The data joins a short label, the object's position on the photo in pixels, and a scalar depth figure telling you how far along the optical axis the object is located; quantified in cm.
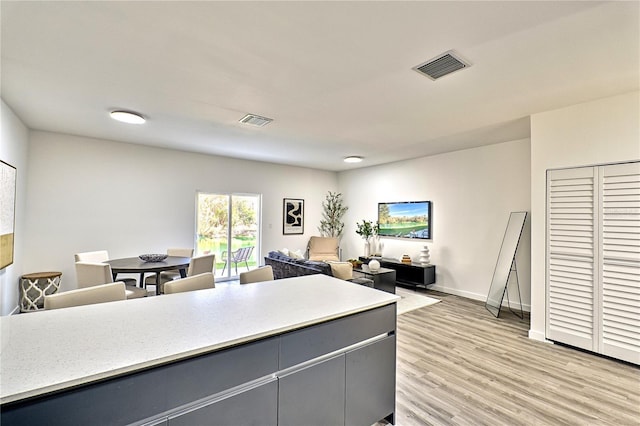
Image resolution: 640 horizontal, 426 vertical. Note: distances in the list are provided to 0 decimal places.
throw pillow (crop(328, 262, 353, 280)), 408
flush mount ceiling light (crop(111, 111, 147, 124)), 351
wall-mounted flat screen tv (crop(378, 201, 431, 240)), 595
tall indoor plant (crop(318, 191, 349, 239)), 788
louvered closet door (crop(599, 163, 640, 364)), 281
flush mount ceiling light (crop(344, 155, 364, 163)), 604
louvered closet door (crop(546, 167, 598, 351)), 308
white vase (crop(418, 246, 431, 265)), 579
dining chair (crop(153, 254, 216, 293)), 387
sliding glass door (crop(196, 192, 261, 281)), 607
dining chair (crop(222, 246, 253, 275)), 633
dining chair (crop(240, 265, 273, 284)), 255
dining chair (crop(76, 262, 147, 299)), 320
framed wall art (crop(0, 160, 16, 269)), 329
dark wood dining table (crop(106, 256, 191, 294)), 350
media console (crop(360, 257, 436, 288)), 553
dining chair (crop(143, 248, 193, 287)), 430
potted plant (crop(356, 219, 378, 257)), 686
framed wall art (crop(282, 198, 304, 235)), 718
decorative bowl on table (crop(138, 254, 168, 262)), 399
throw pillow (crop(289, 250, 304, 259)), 513
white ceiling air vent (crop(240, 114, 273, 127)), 366
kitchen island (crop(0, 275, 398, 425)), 100
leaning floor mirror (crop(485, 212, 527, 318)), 438
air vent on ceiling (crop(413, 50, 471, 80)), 227
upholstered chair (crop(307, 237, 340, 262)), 713
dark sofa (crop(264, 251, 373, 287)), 410
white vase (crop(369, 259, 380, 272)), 506
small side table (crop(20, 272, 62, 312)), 398
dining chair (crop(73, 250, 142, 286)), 383
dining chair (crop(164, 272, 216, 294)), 204
